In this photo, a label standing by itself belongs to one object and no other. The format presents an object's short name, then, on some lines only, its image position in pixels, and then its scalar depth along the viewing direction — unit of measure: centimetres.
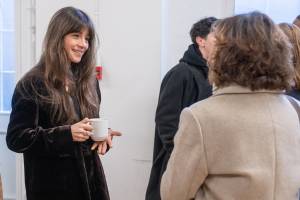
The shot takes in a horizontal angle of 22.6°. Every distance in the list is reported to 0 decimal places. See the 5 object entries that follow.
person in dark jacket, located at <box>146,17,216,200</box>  382
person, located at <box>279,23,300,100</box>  328
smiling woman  327
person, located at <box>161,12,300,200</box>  270
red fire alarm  441
